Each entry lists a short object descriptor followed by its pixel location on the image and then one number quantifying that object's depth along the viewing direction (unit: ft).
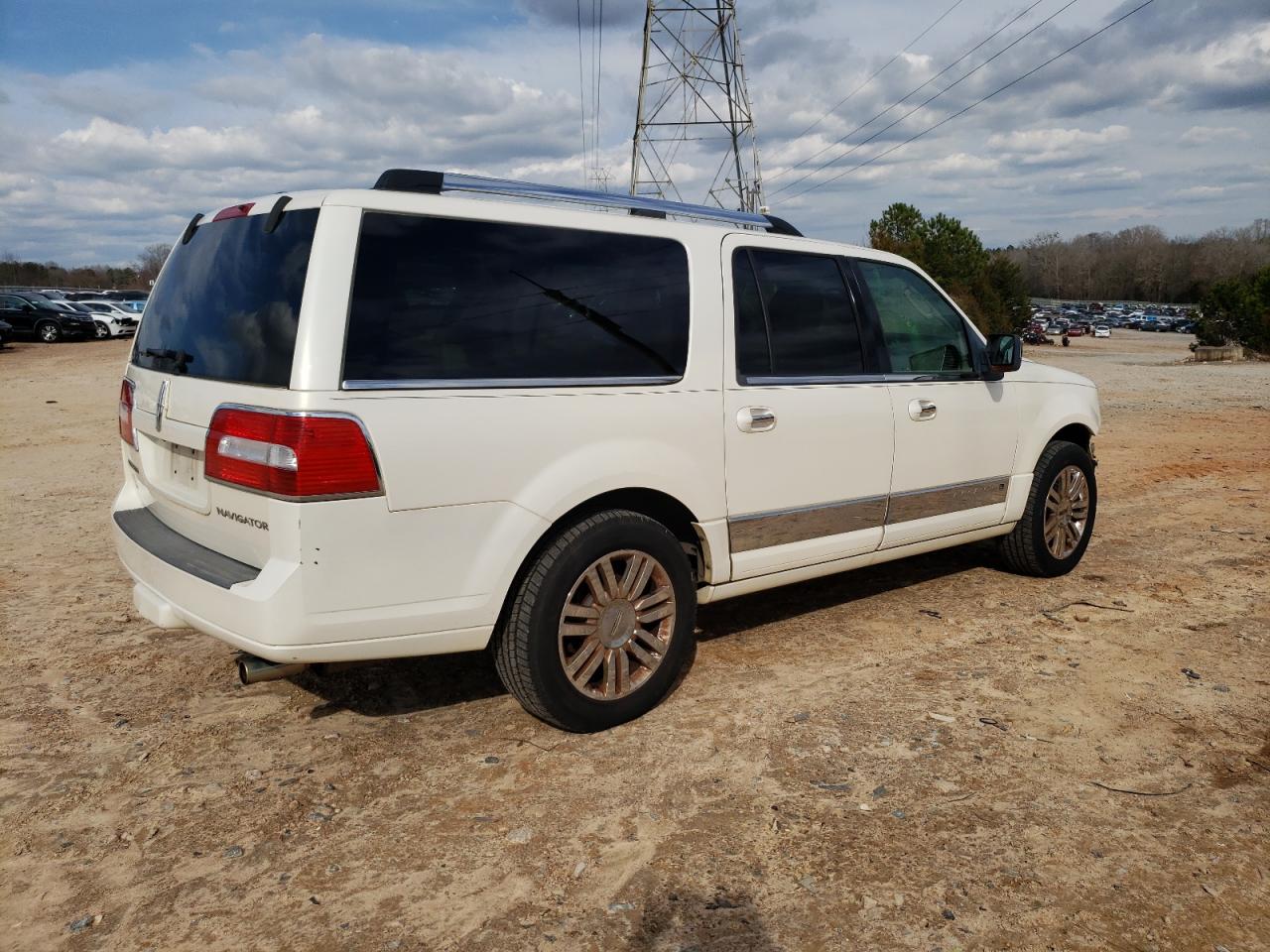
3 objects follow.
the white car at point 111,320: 118.32
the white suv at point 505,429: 10.36
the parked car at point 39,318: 112.57
